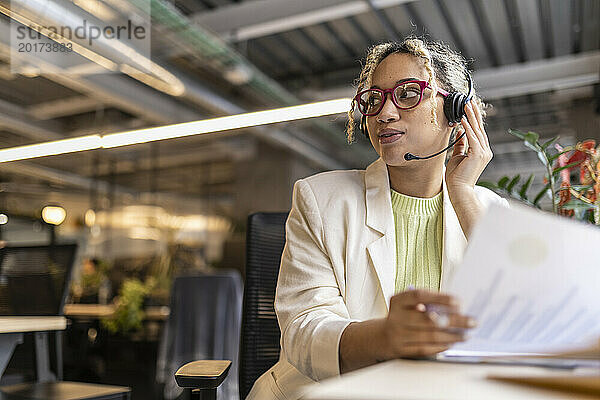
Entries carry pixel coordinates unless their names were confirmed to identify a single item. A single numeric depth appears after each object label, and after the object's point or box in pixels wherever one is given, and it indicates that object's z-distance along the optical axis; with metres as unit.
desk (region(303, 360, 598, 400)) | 0.49
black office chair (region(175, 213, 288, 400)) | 1.63
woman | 1.24
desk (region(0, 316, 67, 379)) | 2.29
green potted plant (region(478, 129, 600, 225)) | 1.49
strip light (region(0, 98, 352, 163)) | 4.04
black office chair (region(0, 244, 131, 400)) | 2.65
